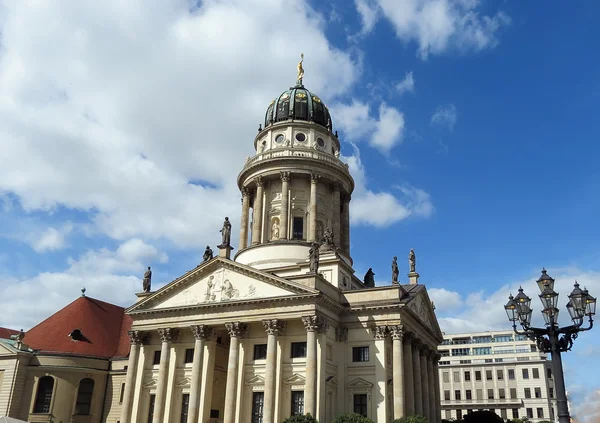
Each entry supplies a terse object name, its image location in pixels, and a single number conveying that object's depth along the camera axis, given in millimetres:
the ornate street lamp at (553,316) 17688
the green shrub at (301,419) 33500
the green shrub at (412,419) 35594
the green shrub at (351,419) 34594
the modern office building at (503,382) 89062
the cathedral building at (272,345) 40781
